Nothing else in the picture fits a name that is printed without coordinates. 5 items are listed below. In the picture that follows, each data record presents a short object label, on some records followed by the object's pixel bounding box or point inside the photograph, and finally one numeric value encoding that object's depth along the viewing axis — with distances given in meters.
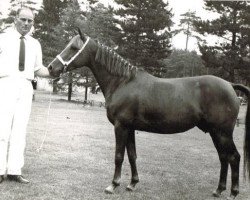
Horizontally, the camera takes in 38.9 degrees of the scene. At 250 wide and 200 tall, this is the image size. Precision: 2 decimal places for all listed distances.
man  5.84
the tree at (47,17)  46.95
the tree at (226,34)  27.36
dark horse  5.61
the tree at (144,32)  34.59
